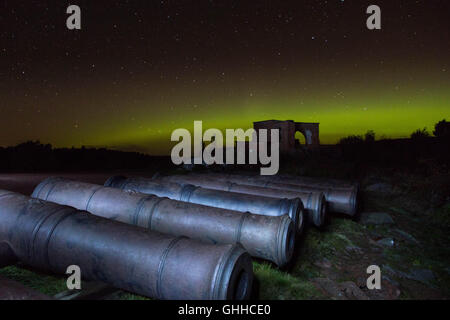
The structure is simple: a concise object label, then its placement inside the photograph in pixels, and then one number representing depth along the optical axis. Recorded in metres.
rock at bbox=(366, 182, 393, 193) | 11.45
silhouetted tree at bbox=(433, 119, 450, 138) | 21.41
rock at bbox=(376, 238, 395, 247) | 6.39
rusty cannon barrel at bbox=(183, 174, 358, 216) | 7.14
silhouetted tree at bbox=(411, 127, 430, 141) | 18.52
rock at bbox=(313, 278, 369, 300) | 4.08
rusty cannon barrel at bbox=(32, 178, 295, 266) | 3.96
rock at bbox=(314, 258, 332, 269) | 5.08
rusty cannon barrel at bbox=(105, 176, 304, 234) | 4.96
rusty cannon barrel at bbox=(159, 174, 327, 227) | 6.12
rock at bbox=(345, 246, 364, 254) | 5.95
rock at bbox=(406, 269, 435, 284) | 4.89
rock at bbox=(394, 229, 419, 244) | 6.78
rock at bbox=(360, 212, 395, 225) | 7.92
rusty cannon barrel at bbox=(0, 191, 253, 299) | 2.54
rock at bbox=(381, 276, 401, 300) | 4.25
